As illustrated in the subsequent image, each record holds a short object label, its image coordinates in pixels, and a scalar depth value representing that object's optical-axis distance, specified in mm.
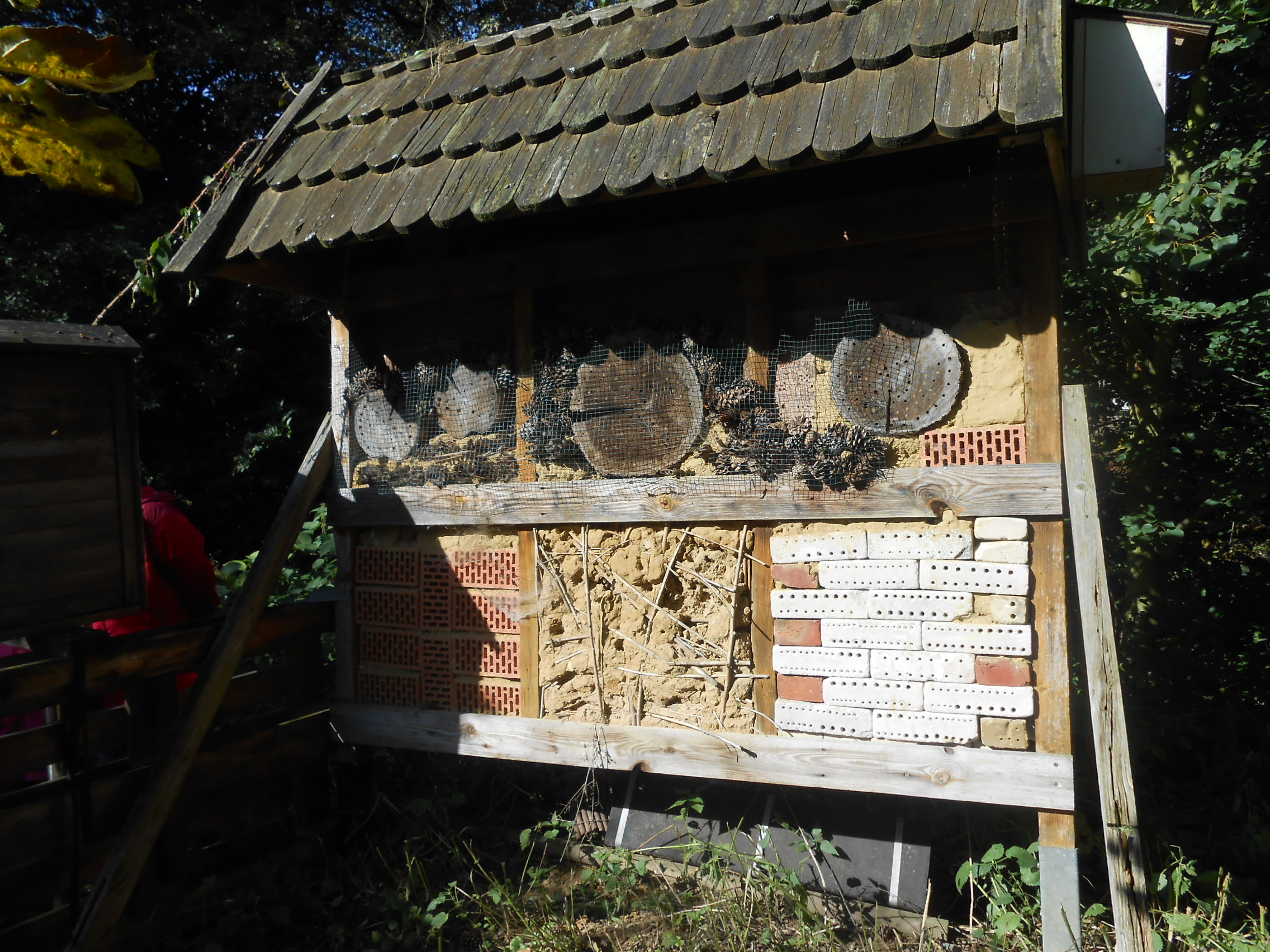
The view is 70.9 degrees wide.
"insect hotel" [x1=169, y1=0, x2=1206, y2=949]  3268
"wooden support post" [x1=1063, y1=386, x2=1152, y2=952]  2982
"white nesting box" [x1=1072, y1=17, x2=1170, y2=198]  3357
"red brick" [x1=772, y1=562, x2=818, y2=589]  3609
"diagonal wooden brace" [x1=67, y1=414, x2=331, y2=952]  3383
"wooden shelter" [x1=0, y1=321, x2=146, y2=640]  3180
